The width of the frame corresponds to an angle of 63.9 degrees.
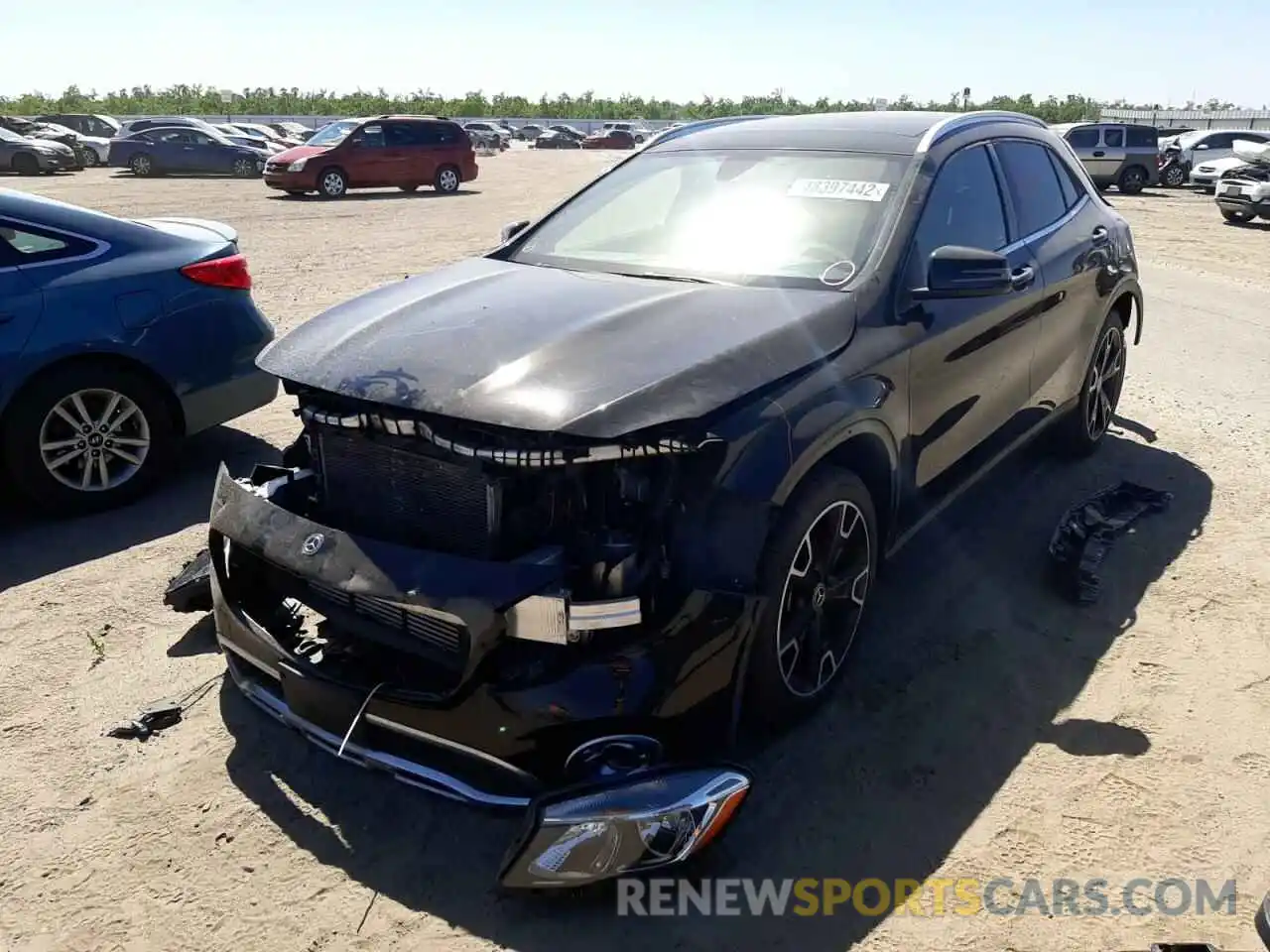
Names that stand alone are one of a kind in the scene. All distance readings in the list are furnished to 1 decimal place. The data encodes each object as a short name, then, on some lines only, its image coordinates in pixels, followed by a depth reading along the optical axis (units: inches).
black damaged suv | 100.3
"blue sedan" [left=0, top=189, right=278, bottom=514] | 184.2
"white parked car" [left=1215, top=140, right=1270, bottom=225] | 676.7
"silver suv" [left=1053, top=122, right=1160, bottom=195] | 982.4
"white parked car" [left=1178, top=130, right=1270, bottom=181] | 1059.9
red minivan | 865.5
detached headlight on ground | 94.8
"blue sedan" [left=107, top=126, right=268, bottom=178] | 1100.5
